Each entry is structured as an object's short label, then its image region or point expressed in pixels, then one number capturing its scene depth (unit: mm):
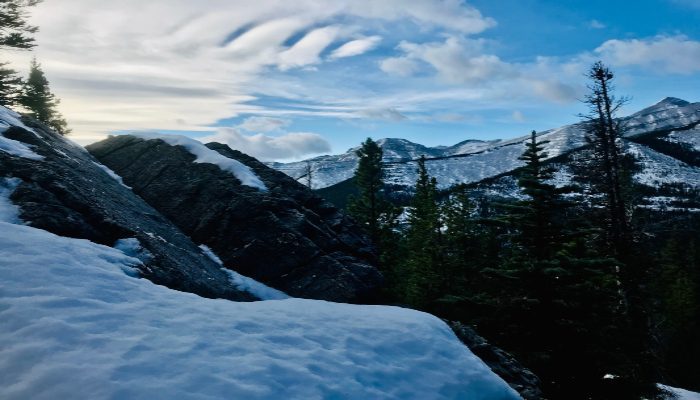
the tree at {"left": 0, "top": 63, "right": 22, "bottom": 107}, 31219
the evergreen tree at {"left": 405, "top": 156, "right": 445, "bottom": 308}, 30094
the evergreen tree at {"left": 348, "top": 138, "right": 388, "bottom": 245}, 36844
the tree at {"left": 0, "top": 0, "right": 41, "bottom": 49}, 27766
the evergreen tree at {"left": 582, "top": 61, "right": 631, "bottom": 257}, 21250
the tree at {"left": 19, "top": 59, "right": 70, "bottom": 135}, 34281
